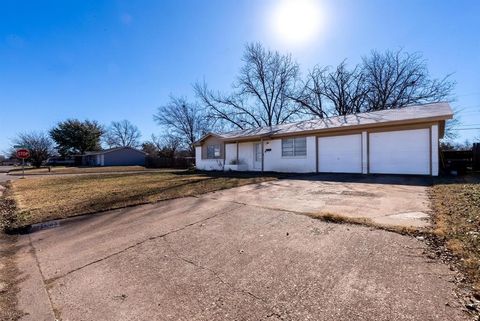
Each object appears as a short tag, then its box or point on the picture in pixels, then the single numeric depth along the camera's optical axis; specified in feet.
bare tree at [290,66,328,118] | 101.30
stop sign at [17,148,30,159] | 64.23
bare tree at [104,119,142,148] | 209.35
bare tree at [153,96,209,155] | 137.80
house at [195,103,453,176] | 36.91
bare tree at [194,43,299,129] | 106.22
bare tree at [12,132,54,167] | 162.44
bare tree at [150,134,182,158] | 135.85
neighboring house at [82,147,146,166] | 145.79
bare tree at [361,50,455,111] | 87.25
